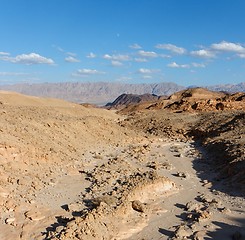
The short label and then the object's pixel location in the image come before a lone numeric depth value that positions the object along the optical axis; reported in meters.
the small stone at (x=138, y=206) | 7.67
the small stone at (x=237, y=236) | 6.50
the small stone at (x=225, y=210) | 7.75
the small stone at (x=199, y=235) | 6.49
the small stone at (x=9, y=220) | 6.95
